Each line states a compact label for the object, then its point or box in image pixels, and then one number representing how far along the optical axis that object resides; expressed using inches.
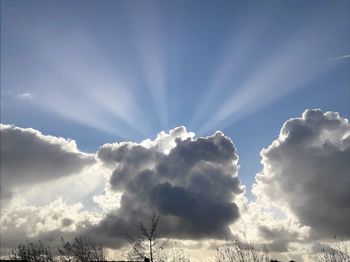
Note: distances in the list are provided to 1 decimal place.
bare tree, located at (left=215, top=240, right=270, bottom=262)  1864.7
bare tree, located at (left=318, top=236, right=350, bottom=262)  1535.2
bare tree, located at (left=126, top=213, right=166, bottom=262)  2017.7
